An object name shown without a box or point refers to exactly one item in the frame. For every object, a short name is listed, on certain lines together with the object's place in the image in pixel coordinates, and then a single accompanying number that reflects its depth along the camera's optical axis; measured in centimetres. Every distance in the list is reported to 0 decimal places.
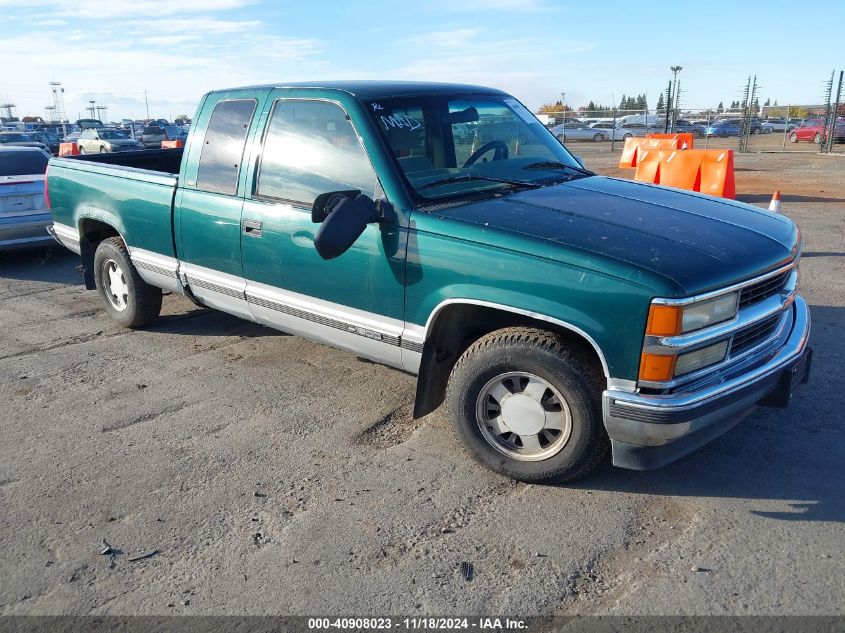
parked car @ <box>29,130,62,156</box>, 3314
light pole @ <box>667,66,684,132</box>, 2752
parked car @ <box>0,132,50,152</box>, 2577
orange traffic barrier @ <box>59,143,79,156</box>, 2368
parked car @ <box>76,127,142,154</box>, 2553
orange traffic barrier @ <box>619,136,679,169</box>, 1620
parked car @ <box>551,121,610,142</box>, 4241
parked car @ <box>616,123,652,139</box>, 4064
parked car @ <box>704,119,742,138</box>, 4353
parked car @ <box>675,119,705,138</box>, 4453
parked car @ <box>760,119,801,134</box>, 4773
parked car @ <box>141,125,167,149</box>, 3279
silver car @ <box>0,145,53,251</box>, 871
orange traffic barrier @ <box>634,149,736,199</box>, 1094
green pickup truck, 320
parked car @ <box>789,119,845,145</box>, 3047
